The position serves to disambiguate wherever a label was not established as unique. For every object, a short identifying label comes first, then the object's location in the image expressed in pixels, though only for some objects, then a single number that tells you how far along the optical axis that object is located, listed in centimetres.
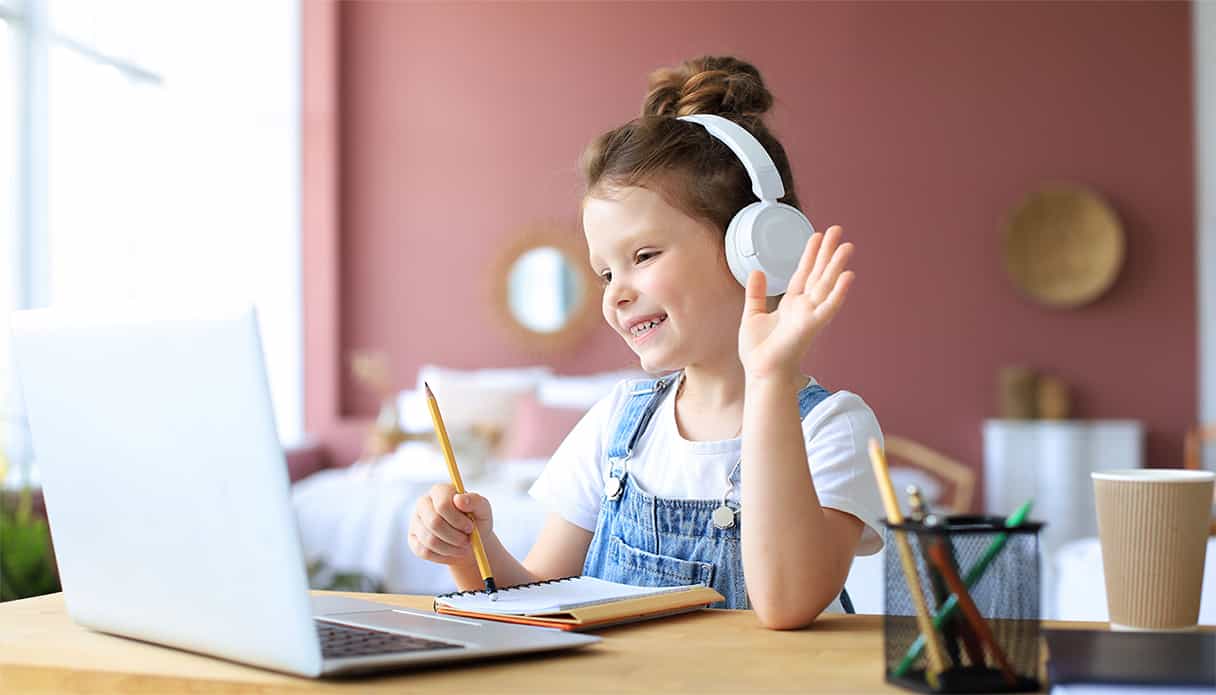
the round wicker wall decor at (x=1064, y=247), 550
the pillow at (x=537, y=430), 507
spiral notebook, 100
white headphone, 121
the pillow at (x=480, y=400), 515
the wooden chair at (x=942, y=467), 550
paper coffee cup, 90
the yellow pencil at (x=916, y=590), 75
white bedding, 366
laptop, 79
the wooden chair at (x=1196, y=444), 523
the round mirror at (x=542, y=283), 604
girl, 102
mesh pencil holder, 75
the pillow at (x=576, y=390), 526
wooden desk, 80
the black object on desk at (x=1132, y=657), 72
